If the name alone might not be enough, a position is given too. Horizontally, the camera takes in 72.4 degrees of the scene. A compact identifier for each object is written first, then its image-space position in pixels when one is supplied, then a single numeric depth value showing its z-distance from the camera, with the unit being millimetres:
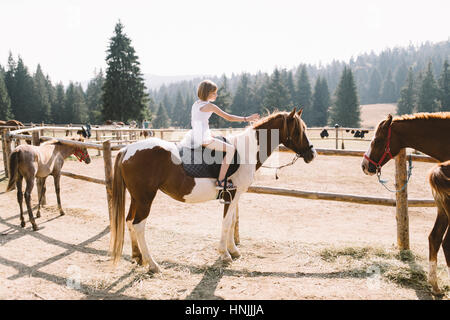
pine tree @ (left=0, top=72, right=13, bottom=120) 46375
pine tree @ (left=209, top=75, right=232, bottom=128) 51625
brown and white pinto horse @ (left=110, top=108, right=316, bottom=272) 4105
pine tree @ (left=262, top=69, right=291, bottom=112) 57925
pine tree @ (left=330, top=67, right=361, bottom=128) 55406
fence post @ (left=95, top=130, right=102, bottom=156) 17264
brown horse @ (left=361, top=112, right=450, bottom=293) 3691
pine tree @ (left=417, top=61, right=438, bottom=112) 55188
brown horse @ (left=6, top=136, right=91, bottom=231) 6328
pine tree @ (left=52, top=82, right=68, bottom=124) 55531
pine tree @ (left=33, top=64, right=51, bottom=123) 54625
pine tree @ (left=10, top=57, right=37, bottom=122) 53656
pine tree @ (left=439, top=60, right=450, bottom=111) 55619
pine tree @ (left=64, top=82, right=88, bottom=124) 55281
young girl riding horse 4043
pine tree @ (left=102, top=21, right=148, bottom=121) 33812
